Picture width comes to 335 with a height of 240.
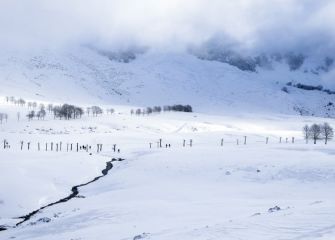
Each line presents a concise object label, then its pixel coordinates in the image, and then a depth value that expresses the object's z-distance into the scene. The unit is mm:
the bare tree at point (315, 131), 150500
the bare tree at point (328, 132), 154312
